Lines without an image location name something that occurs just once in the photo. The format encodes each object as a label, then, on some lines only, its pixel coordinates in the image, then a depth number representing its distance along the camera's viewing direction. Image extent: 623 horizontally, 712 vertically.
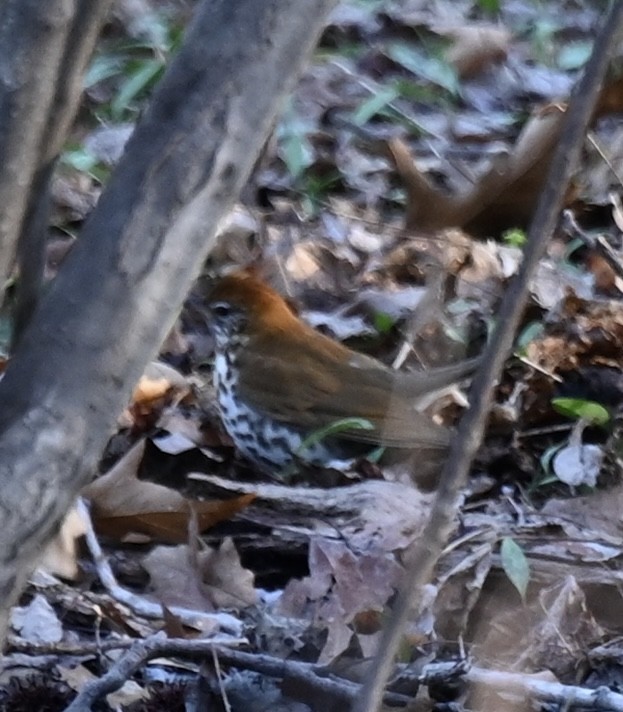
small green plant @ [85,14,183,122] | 12.66
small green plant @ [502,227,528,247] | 10.52
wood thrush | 8.64
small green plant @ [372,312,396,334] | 9.76
